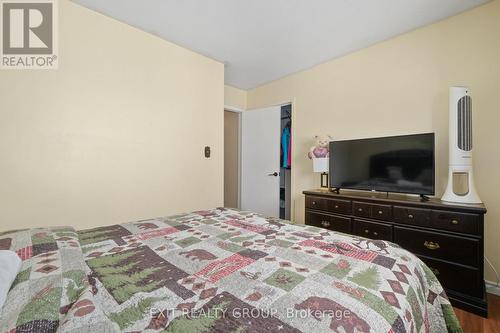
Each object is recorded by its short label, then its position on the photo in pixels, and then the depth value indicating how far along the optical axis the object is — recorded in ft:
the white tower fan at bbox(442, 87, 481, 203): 5.44
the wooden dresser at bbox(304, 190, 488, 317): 5.01
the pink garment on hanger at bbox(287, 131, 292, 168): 10.67
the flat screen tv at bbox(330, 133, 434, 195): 6.10
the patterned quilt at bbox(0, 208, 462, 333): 1.75
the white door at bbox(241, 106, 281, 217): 10.82
